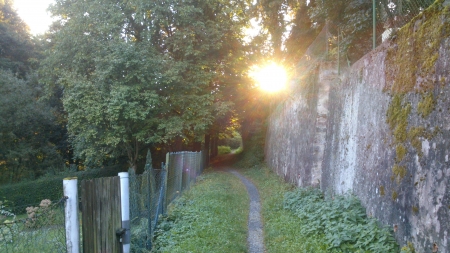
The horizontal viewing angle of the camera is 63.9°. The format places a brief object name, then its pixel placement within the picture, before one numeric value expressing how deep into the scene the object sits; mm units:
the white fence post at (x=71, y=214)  4137
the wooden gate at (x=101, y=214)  4520
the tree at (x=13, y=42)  24156
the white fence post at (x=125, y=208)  5077
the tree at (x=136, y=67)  18188
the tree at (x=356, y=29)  9375
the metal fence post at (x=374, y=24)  6801
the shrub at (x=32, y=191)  17828
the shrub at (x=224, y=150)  49662
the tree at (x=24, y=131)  20156
